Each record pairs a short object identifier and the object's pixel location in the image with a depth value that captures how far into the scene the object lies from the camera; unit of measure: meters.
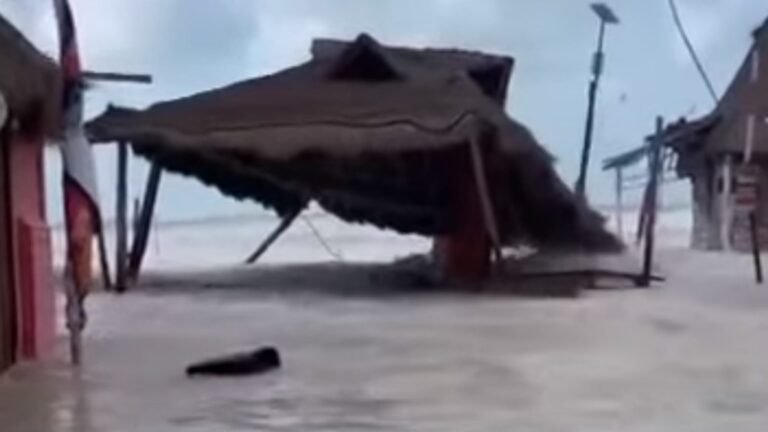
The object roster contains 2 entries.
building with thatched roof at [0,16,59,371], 11.84
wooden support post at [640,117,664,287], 21.98
